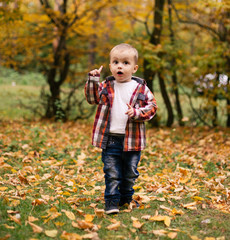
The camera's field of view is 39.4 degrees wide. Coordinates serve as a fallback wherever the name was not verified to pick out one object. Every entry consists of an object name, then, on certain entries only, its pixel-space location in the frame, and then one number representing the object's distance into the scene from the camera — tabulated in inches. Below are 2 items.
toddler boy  120.5
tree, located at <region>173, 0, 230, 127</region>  317.8
